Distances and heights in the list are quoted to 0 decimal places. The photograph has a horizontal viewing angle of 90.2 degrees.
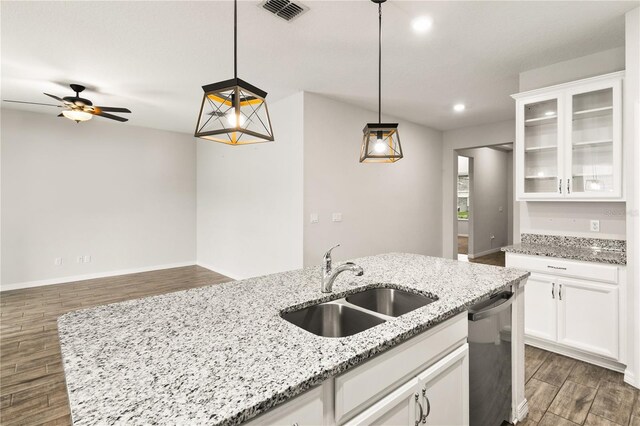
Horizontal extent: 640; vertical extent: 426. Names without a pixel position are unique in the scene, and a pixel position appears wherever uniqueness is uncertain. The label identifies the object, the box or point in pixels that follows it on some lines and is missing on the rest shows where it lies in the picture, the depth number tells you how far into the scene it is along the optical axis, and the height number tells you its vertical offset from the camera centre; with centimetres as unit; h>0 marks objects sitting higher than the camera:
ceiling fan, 387 +129
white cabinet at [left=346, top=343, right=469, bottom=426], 117 -78
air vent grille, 233 +154
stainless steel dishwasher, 168 -83
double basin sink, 157 -53
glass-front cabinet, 279 +70
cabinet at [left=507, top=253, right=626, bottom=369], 257 -82
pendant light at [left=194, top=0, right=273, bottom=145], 131 +50
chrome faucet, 167 -31
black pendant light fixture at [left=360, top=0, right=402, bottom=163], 211 +48
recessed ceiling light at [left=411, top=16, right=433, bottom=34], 251 +153
